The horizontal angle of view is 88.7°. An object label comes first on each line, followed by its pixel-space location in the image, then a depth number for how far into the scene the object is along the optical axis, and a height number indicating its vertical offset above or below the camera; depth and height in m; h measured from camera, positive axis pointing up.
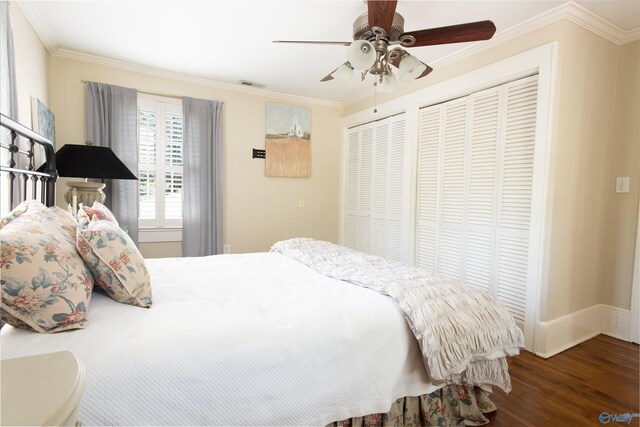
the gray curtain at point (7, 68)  1.79 +0.68
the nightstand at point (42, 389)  0.45 -0.31
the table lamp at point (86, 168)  2.51 +0.17
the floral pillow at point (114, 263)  1.27 -0.29
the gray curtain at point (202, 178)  3.73 +0.16
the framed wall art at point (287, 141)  4.26 +0.71
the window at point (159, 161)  3.58 +0.33
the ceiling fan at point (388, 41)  1.72 +0.89
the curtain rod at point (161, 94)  3.54 +1.07
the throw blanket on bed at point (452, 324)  1.37 -0.56
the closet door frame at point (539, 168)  2.36 +0.23
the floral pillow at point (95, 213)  1.61 -0.13
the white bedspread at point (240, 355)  0.98 -0.56
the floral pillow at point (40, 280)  0.99 -0.29
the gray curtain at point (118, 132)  3.27 +0.59
